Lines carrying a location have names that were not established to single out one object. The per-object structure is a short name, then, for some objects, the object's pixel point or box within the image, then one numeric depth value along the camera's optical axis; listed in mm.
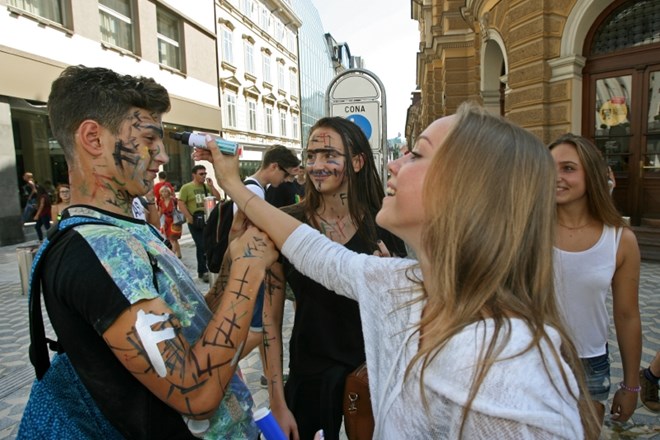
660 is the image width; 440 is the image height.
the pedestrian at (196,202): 7316
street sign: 5645
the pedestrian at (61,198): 6645
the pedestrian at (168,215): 8141
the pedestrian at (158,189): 8266
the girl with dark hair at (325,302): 1813
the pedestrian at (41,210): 10930
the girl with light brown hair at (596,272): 1957
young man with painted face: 980
